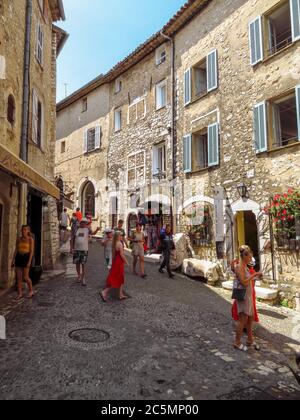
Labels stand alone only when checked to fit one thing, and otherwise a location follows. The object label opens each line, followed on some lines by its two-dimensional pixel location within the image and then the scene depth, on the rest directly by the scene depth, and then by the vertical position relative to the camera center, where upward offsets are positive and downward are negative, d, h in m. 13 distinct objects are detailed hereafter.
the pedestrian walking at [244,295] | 4.71 -0.99
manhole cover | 4.55 -1.59
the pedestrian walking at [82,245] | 7.57 -0.30
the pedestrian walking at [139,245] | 9.22 -0.39
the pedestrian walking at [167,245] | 9.82 -0.42
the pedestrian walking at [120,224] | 8.42 +0.23
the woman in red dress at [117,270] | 6.72 -0.83
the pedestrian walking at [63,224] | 14.53 +0.43
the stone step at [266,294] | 8.16 -1.69
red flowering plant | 7.86 +0.49
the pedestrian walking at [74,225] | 12.19 +0.32
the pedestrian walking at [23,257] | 6.41 -0.51
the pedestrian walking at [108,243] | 8.93 -0.31
